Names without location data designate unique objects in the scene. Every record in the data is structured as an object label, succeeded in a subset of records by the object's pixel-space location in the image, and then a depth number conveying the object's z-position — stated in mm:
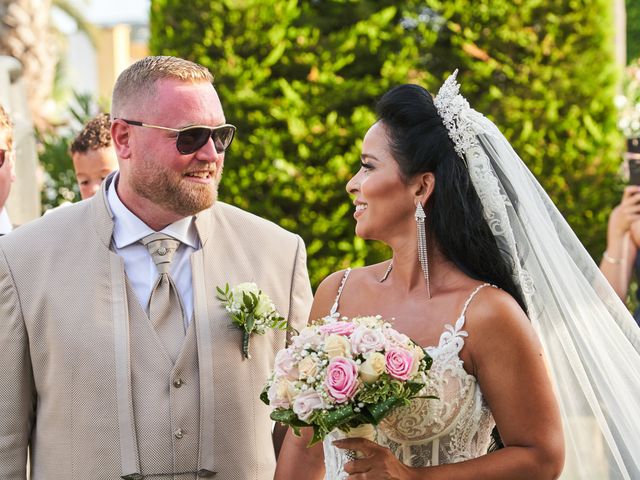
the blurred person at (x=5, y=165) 4859
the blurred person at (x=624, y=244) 5352
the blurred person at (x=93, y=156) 5500
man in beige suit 3445
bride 3223
